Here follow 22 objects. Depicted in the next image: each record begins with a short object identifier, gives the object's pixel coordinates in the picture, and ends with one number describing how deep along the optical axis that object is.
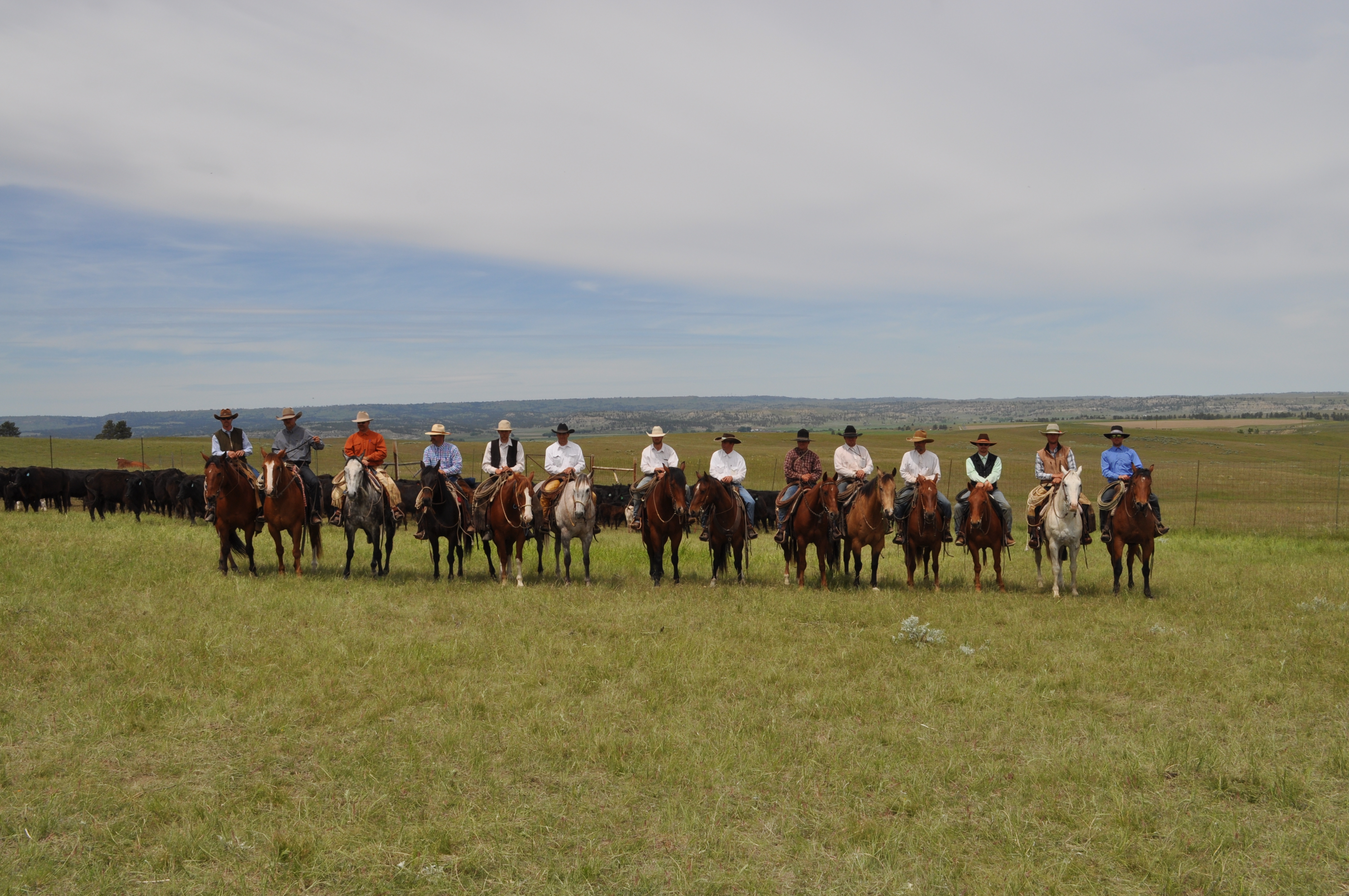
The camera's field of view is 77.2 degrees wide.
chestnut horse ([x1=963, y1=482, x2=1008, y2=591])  13.78
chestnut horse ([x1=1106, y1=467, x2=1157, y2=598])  13.24
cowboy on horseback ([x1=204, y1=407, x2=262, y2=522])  13.75
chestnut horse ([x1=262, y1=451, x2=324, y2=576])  13.80
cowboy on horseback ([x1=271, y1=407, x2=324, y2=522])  14.75
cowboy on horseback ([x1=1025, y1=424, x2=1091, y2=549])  14.04
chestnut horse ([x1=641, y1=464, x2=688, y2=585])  13.97
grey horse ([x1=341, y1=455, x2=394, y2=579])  13.95
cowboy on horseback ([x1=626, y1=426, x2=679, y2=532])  14.45
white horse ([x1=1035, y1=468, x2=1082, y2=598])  13.46
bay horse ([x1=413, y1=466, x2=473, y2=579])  14.34
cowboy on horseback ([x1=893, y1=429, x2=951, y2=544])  14.09
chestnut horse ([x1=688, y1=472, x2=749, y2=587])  13.98
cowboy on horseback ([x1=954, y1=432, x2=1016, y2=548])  14.09
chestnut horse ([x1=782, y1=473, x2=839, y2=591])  14.36
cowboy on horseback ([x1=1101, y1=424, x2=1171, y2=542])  13.80
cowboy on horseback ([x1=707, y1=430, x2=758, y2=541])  14.70
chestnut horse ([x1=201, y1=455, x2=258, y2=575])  13.57
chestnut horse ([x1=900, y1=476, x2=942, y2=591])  13.76
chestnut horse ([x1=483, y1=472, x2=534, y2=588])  14.05
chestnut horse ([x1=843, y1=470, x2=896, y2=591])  13.73
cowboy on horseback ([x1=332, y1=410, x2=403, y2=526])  14.30
